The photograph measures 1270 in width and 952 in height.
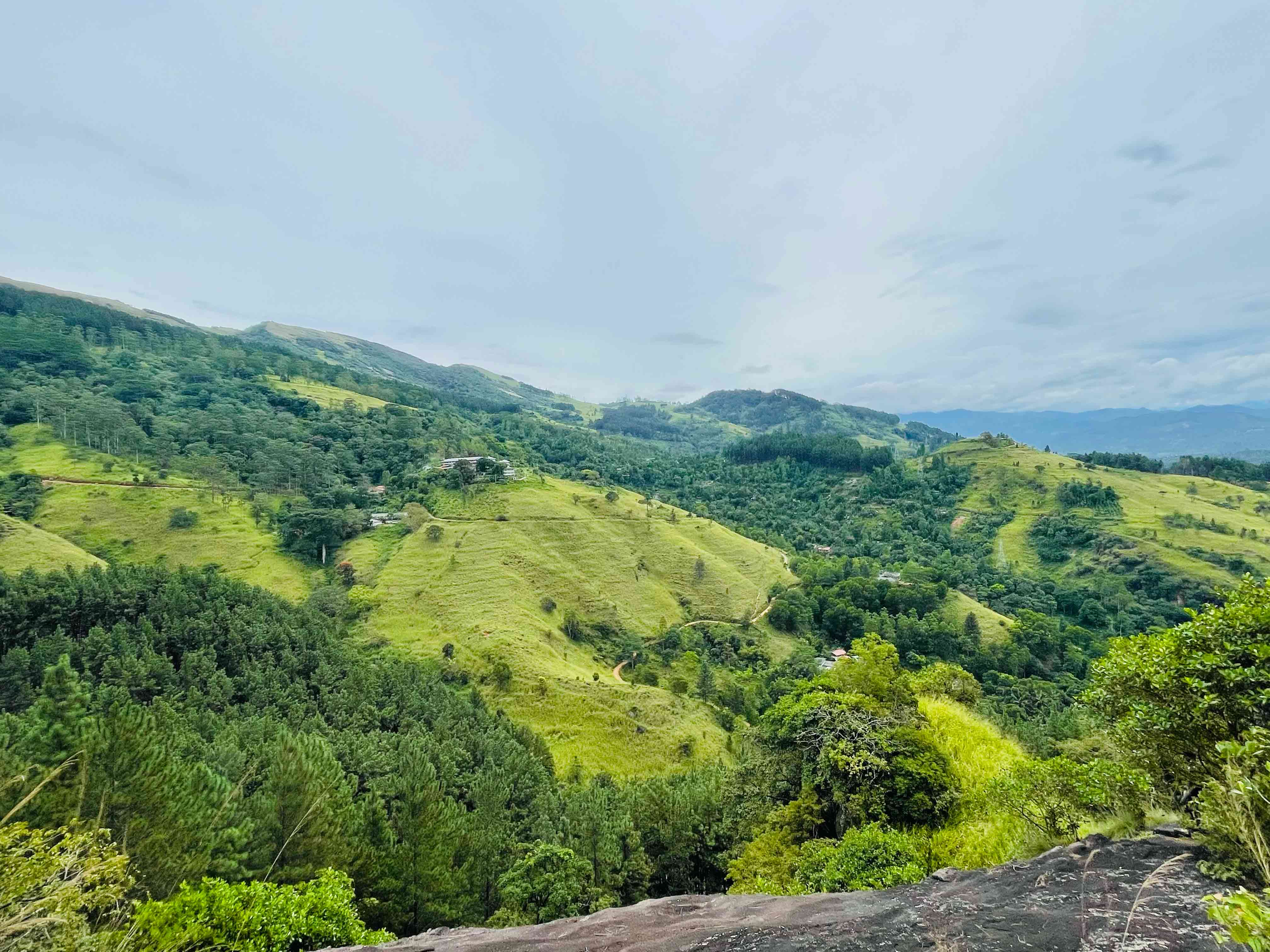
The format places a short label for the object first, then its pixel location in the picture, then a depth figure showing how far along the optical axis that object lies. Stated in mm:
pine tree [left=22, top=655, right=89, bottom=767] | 17312
